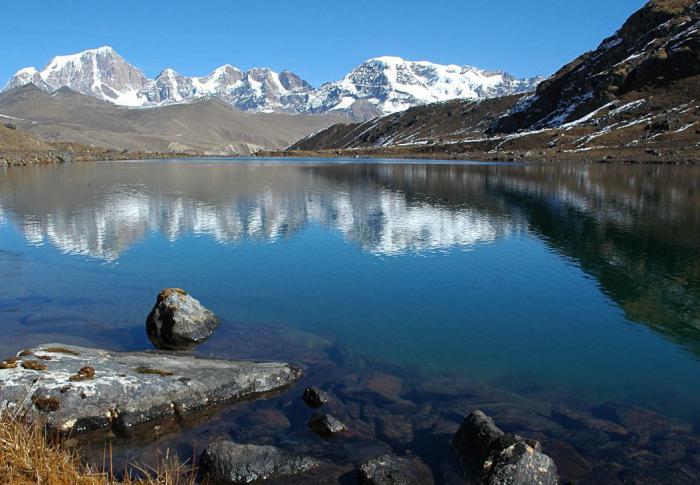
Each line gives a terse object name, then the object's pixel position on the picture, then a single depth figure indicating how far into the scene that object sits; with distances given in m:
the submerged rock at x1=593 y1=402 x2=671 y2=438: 14.13
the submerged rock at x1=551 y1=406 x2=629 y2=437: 14.07
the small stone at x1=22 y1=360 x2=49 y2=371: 13.93
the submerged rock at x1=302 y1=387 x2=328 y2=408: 15.26
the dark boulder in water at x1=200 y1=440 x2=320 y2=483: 11.78
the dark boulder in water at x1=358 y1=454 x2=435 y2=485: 11.52
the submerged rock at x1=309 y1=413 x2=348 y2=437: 13.74
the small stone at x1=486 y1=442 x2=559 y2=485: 10.92
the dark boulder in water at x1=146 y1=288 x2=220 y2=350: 19.64
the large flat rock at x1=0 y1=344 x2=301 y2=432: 13.09
